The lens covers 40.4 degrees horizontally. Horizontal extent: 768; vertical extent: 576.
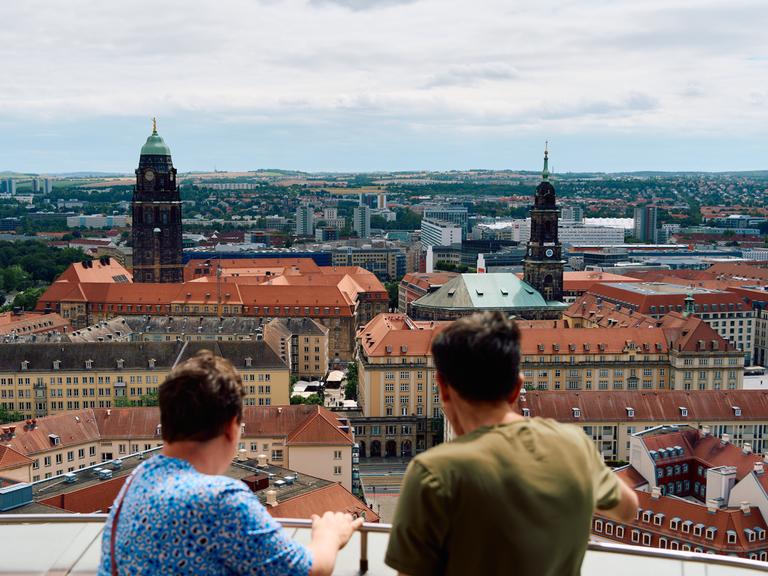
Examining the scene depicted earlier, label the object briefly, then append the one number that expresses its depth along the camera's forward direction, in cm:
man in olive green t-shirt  380
